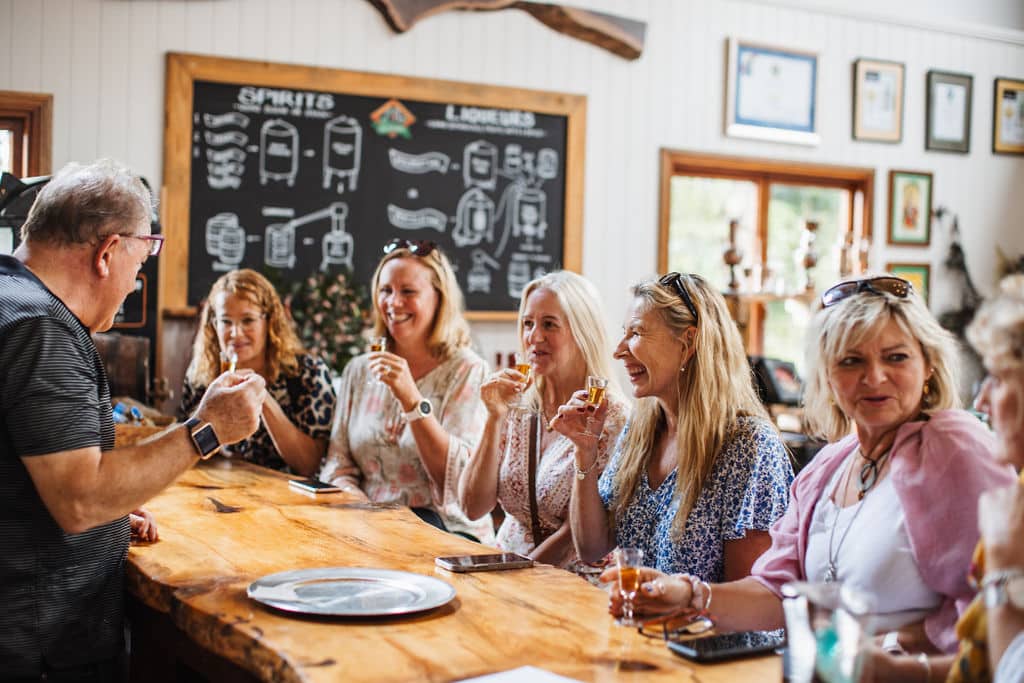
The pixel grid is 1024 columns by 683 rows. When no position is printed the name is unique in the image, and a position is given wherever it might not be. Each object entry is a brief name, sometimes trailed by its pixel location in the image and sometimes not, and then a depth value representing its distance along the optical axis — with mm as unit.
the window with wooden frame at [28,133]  4699
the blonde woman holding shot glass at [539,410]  2895
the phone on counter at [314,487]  2979
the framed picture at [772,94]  6125
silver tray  1754
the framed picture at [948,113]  6637
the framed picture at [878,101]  6426
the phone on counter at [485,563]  2088
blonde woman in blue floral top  2293
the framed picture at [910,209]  6562
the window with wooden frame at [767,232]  6129
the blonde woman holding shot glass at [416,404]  3232
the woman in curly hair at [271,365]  3627
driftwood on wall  5316
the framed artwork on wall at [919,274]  6598
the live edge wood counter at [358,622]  1541
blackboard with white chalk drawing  5020
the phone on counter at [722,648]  1578
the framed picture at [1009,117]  6863
